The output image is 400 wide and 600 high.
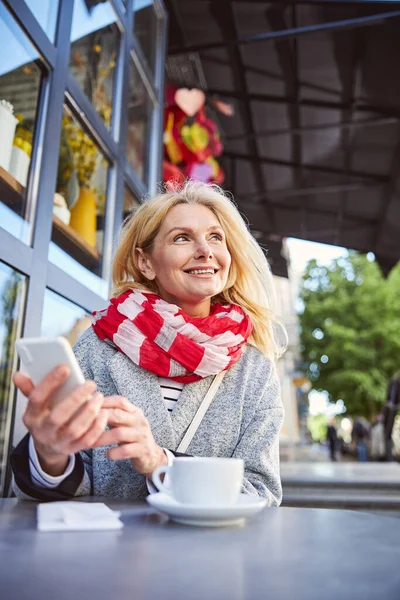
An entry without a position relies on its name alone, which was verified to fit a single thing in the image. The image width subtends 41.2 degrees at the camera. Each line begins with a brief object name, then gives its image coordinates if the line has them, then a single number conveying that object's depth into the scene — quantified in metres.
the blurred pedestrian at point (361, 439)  14.69
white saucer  0.75
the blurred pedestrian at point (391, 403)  8.51
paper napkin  0.74
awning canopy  4.76
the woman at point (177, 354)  1.16
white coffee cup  0.80
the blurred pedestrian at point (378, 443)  13.27
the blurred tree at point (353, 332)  19.09
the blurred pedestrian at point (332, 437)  16.09
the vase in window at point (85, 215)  2.82
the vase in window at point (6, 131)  2.06
